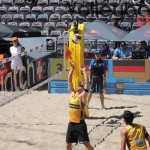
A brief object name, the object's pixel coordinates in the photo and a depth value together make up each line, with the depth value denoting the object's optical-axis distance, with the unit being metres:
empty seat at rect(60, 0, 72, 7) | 24.91
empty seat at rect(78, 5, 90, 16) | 24.03
